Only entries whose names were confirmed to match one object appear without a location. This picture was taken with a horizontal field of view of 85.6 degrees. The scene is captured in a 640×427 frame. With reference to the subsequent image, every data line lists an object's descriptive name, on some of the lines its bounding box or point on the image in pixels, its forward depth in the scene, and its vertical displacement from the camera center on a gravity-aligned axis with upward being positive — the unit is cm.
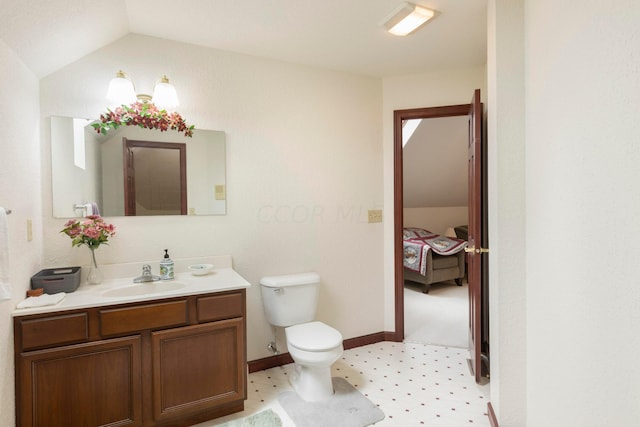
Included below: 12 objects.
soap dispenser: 224 -38
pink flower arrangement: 199 -11
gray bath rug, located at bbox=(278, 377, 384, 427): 205 -126
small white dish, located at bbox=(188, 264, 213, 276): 234 -40
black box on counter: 185 -37
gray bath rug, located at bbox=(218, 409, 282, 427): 202 -126
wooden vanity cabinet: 166 -80
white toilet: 221 -85
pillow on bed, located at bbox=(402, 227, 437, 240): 558 -43
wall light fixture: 212 +75
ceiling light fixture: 204 +117
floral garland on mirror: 217 +60
